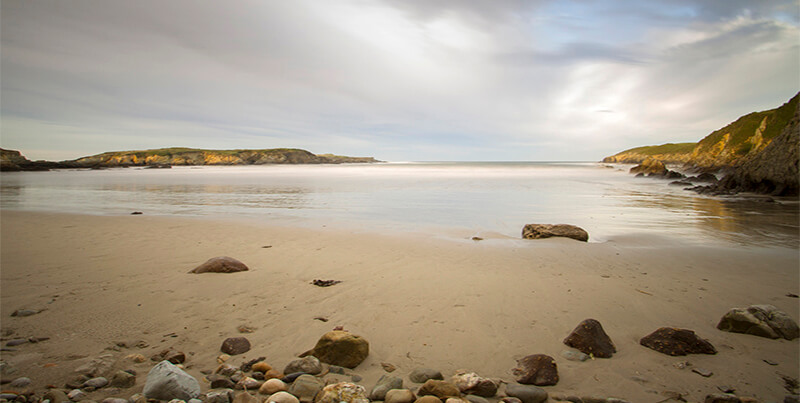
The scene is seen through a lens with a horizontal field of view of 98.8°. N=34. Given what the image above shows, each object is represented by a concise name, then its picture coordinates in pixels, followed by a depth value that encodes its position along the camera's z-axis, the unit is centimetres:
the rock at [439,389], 259
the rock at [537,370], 288
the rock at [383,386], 266
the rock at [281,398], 246
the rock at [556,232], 911
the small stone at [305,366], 297
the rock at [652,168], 4607
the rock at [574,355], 330
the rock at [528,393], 263
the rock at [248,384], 274
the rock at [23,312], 414
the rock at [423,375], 290
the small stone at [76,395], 251
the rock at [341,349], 313
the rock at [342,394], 248
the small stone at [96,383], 268
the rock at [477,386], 269
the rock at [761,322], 363
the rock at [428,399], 245
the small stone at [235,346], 335
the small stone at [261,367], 297
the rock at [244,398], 248
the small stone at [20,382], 265
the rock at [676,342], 335
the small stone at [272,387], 267
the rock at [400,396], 254
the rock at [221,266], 600
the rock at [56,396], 246
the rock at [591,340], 338
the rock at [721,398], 255
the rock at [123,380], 270
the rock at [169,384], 247
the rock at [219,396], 247
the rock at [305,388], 259
